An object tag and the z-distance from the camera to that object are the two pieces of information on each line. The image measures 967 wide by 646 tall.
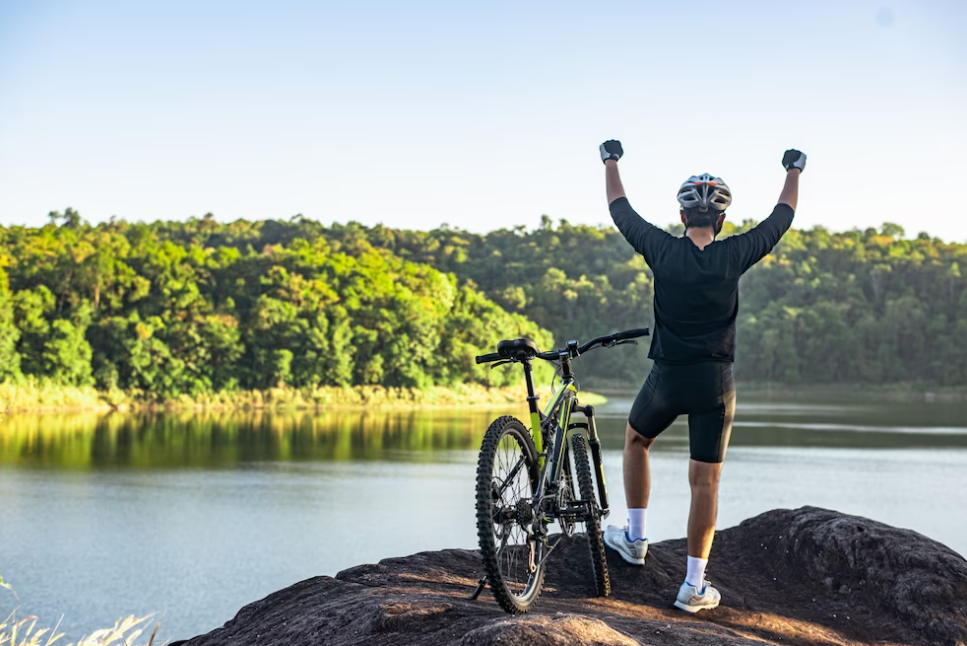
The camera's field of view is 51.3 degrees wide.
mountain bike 3.45
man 4.09
